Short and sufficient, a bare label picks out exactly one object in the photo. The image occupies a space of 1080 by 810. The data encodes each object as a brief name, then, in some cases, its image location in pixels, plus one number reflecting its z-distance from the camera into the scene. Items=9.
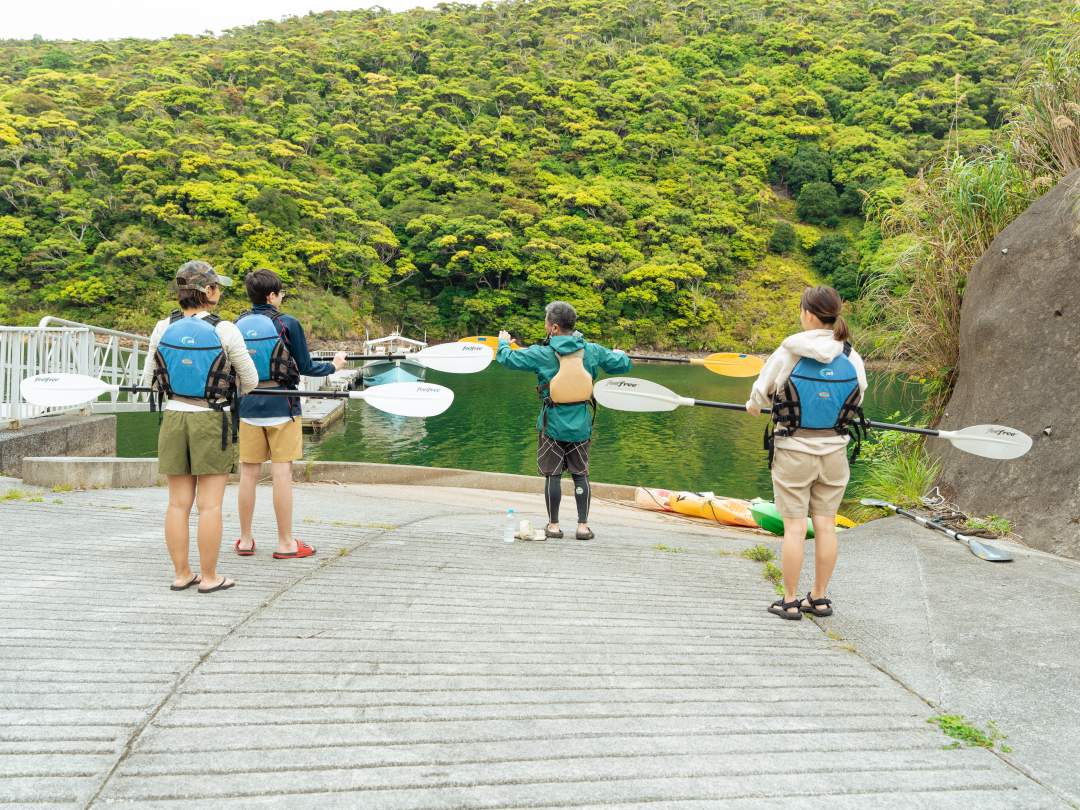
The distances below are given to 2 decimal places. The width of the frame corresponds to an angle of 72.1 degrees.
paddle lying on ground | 5.07
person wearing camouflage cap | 3.89
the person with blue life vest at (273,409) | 4.66
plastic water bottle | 5.70
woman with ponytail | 3.86
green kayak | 8.66
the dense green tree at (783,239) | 74.19
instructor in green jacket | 5.55
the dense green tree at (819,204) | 77.75
